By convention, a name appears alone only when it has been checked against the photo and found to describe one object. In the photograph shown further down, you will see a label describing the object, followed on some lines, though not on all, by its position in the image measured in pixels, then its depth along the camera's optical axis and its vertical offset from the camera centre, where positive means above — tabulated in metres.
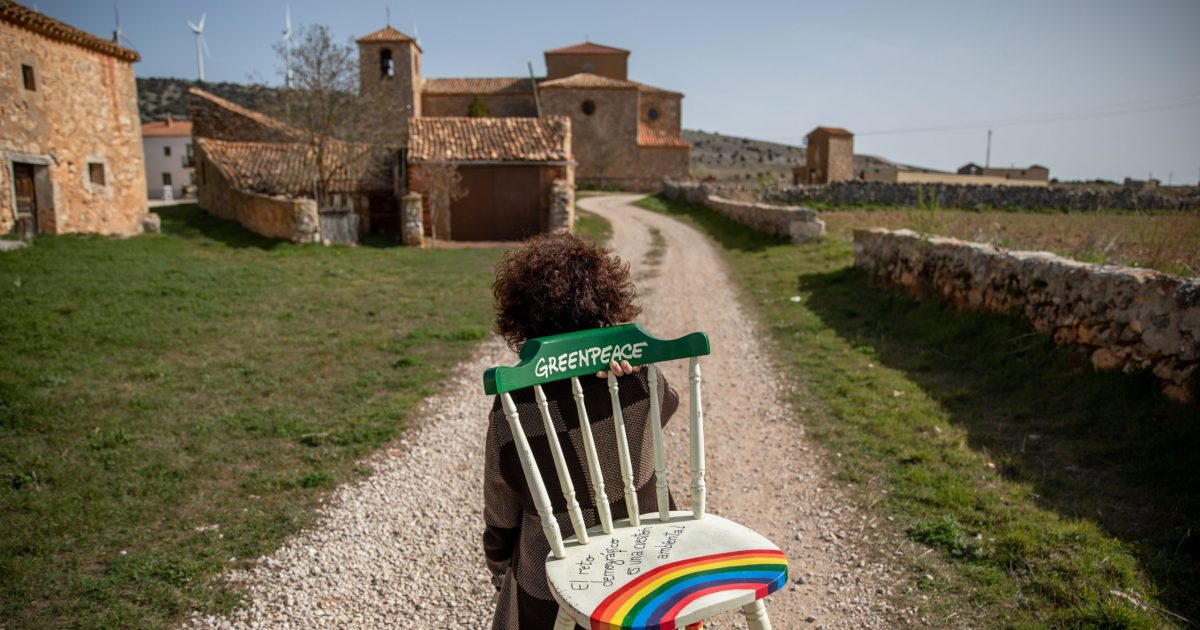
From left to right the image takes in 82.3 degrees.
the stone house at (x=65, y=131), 13.64 +1.78
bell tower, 38.09 +8.28
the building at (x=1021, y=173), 42.25 +2.58
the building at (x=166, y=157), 44.75 +3.67
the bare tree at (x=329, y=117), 17.94 +2.55
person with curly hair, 2.00 -0.60
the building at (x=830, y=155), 36.19 +3.11
